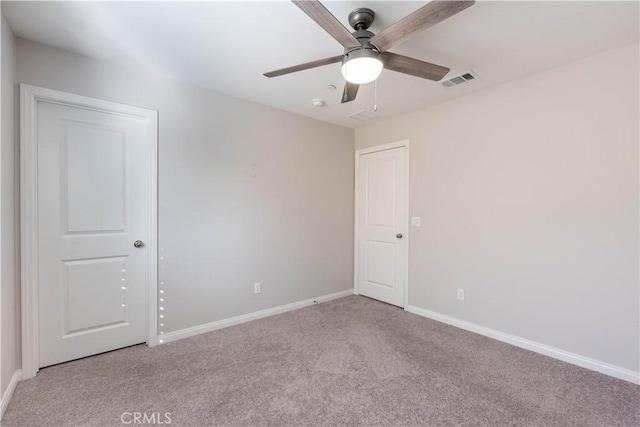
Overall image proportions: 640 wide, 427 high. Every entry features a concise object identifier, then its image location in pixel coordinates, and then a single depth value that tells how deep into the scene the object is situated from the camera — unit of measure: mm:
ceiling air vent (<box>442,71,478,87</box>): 2502
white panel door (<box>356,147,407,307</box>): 3619
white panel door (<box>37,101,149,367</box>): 2172
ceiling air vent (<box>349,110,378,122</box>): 3490
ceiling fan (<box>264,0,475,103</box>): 1354
